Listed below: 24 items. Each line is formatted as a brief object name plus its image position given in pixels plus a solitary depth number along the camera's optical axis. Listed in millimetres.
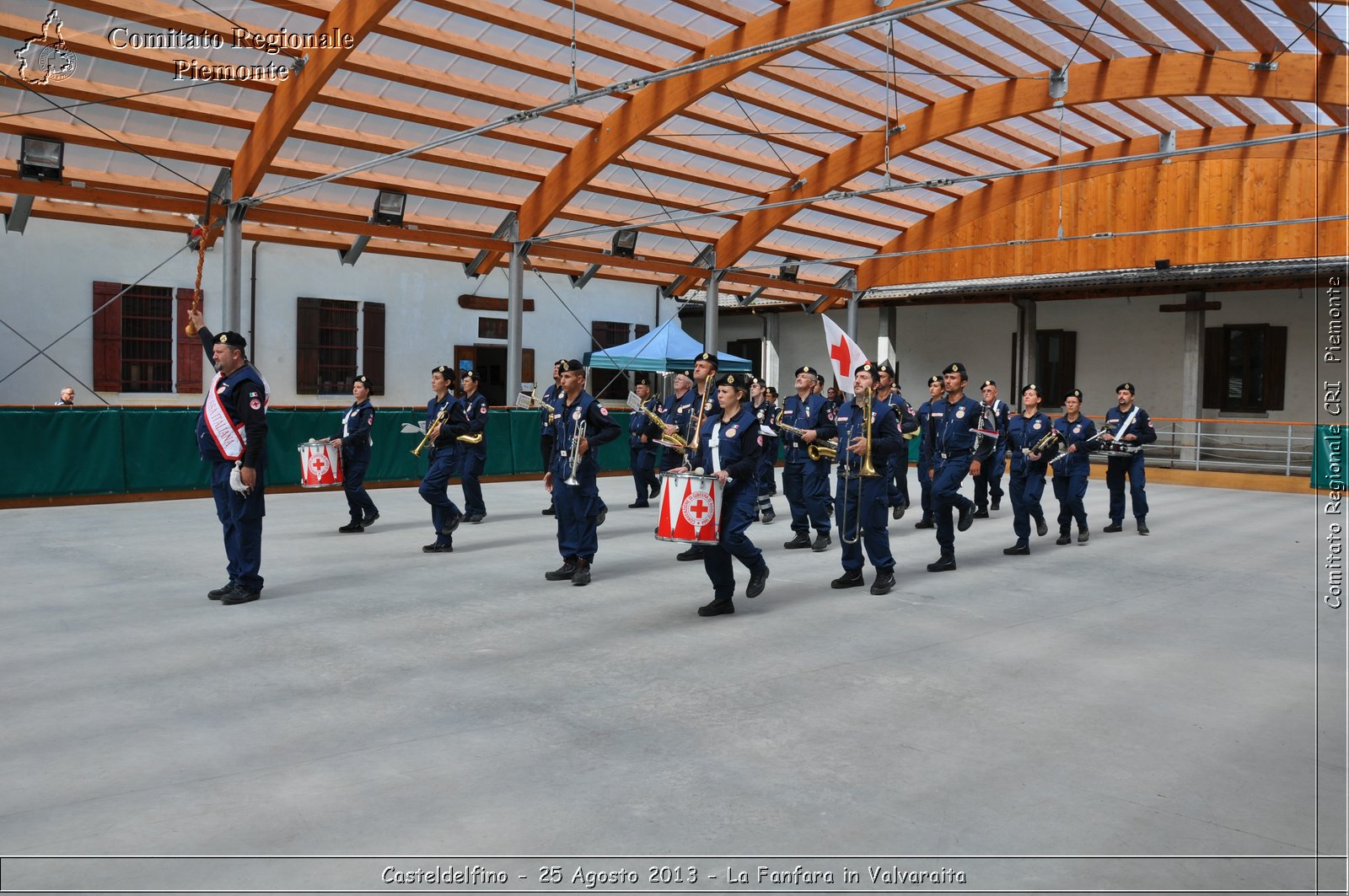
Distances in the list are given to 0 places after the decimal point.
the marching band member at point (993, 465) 12531
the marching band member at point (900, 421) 11742
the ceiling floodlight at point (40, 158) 14211
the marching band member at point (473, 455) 10594
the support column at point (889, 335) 27391
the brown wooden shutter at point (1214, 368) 22281
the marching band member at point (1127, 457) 11883
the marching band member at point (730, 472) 6832
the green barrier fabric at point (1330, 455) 15148
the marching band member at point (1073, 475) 10797
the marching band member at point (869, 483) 7797
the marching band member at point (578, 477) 7879
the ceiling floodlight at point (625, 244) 21712
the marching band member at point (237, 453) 6816
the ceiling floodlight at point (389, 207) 18125
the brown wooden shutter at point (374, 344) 21500
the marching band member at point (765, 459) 11234
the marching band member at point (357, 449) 10547
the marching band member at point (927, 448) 11562
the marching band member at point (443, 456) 9469
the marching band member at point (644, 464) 12630
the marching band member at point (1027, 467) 10273
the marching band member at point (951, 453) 8797
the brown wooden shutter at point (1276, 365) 21281
